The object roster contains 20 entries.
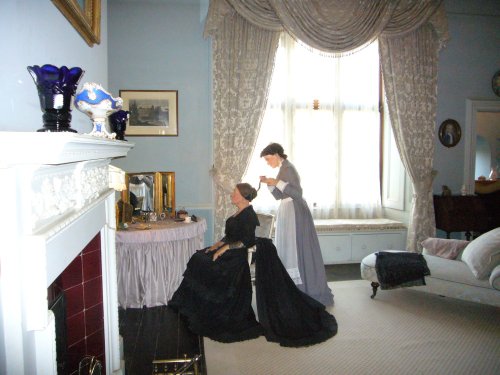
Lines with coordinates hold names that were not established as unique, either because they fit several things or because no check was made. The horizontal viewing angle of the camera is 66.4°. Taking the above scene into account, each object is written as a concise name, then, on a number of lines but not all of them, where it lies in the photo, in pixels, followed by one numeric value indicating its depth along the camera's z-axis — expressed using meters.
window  5.57
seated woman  3.28
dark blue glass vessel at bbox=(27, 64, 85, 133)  1.26
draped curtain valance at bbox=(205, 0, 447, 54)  4.88
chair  4.23
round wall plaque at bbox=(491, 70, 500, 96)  5.97
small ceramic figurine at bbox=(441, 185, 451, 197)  5.68
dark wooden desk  5.44
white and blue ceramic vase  1.90
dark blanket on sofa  3.91
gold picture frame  1.79
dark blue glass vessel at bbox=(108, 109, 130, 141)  2.88
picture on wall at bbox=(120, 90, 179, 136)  5.07
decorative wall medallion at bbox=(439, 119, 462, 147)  5.85
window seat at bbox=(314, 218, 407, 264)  5.51
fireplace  0.93
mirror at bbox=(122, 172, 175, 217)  4.38
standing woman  3.95
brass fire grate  2.60
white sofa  3.58
